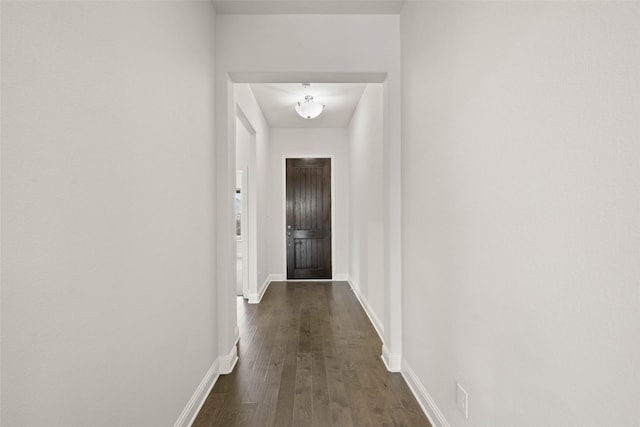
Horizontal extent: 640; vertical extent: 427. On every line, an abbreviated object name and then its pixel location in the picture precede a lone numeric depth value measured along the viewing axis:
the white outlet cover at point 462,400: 1.67
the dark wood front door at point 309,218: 6.64
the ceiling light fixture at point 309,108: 4.64
